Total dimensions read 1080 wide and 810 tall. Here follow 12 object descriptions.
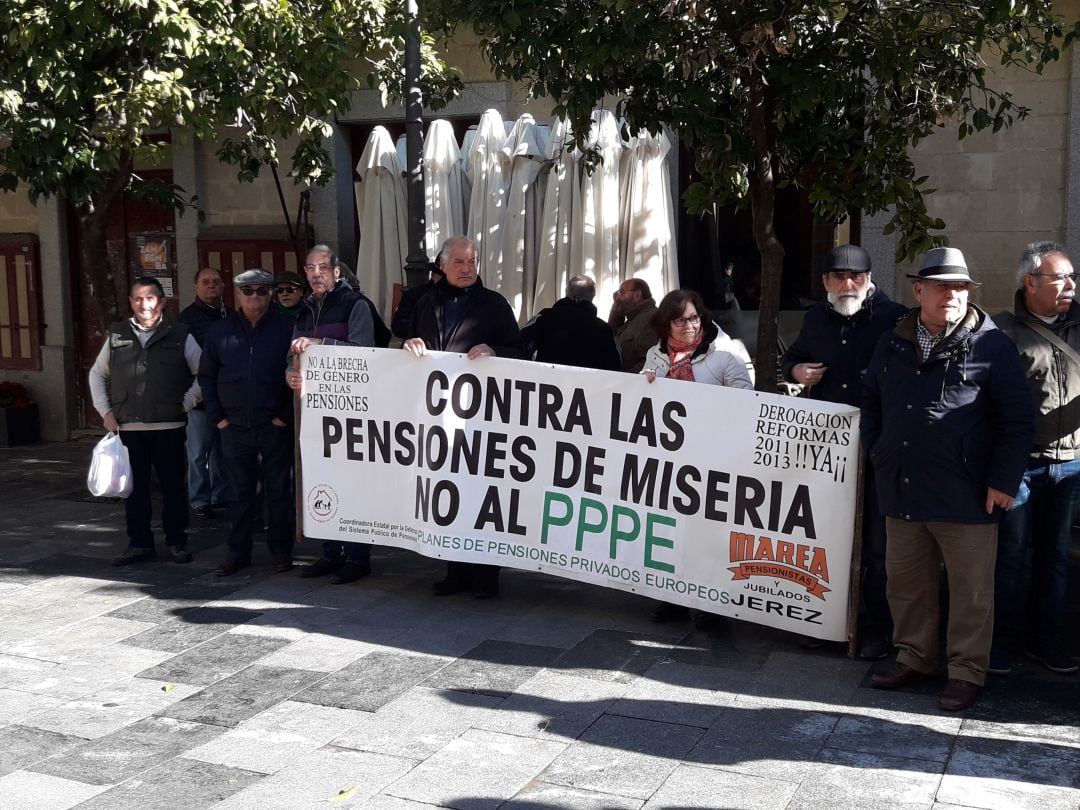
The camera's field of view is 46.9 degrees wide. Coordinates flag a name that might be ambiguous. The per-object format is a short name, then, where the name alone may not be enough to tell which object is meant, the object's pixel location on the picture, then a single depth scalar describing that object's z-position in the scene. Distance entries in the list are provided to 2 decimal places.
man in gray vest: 8.09
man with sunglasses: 7.77
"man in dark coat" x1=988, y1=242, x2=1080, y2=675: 5.68
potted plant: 13.78
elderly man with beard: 6.05
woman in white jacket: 6.47
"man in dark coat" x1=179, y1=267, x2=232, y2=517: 9.53
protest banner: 6.12
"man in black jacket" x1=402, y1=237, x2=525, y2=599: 7.22
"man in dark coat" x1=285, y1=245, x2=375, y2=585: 7.71
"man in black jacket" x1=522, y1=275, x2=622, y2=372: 7.63
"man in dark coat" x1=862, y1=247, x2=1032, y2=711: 5.27
